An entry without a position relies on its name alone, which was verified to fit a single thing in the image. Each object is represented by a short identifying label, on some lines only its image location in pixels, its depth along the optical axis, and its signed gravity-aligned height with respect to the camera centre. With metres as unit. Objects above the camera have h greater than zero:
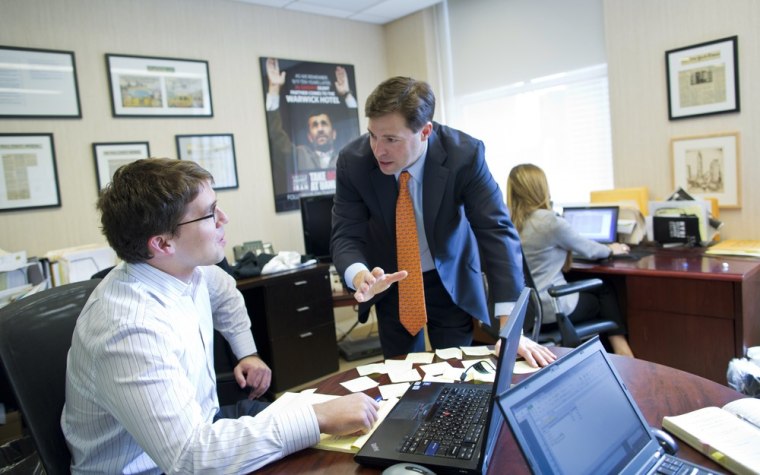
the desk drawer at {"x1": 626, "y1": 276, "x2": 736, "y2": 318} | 2.37 -0.60
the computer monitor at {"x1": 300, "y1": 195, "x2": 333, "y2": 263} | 3.98 -0.18
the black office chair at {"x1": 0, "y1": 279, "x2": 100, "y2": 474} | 1.09 -0.30
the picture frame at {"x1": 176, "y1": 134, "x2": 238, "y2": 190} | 3.68 +0.41
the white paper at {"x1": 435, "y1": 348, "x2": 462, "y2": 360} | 1.48 -0.47
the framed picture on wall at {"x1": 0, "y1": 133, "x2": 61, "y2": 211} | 2.98 +0.31
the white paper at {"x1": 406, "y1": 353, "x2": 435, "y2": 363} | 1.48 -0.47
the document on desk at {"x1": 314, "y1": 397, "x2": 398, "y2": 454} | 1.03 -0.49
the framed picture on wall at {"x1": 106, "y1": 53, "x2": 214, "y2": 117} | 3.38 +0.87
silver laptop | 0.72 -0.36
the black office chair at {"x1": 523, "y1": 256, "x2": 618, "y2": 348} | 2.30 -0.69
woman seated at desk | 2.66 -0.34
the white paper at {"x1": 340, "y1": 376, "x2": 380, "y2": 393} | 1.32 -0.48
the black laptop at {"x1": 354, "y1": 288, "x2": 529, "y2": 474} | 0.87 -0.47
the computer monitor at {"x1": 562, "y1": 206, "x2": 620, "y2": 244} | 3.17 -0.26
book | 0.86 -0.47
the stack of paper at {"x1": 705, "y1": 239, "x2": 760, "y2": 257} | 2.64 -0.43
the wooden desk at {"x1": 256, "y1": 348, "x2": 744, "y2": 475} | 0.93 -0.48
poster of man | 4.16 +0.68
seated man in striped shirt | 0.96 -0.29
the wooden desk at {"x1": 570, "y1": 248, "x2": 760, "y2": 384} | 2.36 -0.65
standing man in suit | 1.62 -0.09
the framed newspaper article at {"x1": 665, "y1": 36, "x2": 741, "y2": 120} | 2.88 +0.52
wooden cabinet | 3.37 -0.80
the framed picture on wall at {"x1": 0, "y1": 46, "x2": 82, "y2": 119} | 2.99 +0.83
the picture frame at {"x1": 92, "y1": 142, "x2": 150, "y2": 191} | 3.32 +0.41
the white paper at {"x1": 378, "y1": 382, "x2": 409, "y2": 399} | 1.25 -0.48
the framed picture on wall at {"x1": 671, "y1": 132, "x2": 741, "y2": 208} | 2.94 +0.02
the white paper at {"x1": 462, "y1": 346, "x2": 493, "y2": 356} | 1.50 -0.47
